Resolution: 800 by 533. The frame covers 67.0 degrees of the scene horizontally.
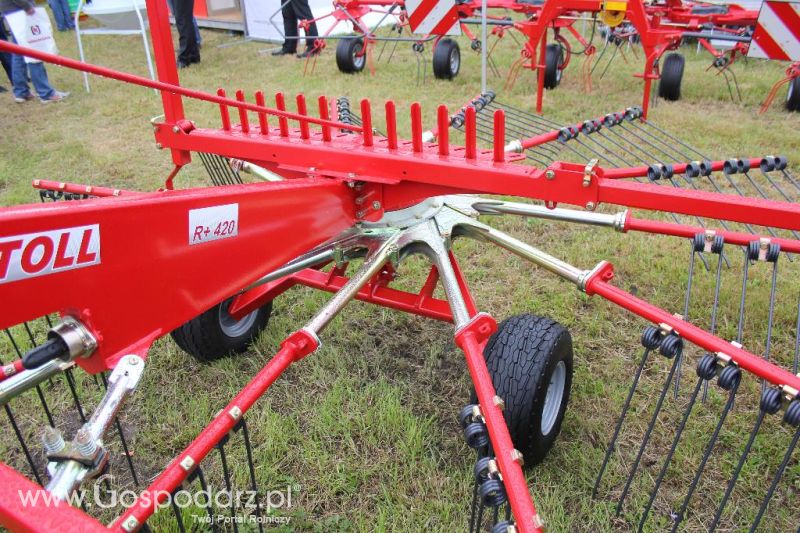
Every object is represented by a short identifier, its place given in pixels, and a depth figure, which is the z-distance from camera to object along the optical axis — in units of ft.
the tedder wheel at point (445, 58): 22.49
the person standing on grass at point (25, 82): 22.62
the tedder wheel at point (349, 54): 24.52
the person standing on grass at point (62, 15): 37.83
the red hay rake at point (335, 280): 3.80
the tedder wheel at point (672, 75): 19.88
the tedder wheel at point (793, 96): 18.60
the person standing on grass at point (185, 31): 27.07
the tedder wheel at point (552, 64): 20.51
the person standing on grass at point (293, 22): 28.09
